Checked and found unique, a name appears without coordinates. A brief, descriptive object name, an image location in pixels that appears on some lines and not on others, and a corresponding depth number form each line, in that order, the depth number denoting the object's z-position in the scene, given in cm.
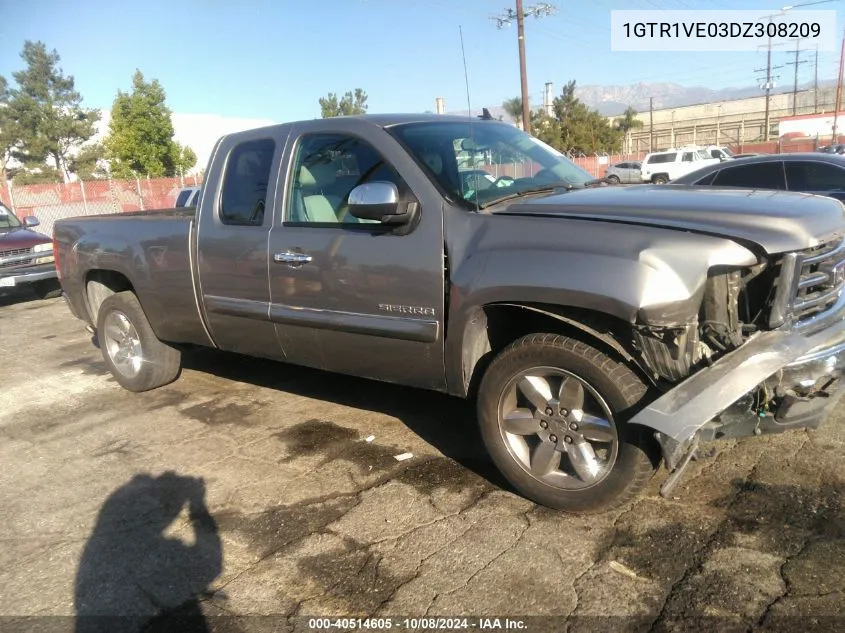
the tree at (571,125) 3875
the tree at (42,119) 5128
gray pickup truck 269
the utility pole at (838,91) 4208
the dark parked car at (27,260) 1041
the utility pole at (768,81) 4988
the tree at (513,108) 4294
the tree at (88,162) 5428
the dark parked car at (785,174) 767
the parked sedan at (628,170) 3557
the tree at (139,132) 3622
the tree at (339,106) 4910
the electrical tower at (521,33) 2347
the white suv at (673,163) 3144
